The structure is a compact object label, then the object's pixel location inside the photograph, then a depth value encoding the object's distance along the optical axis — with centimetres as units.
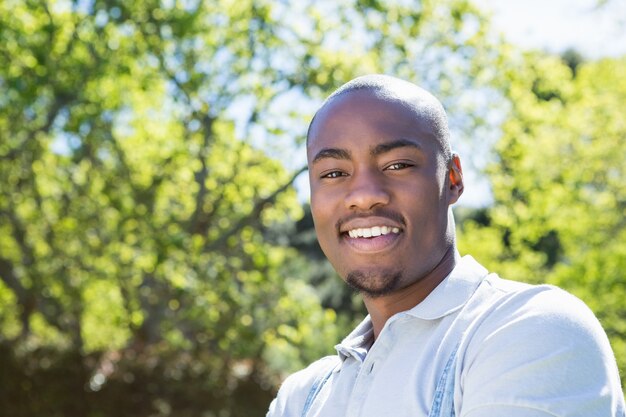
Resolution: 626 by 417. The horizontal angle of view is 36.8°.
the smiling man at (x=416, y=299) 144
